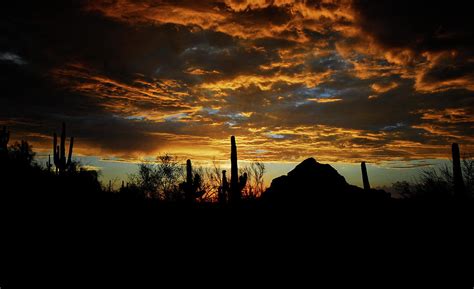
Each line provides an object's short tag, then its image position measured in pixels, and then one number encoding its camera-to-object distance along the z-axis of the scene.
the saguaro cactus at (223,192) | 22.06
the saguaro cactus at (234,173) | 13.64
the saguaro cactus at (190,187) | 16.84
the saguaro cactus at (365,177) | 22.83
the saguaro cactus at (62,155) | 24.55
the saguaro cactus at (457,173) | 13.96
